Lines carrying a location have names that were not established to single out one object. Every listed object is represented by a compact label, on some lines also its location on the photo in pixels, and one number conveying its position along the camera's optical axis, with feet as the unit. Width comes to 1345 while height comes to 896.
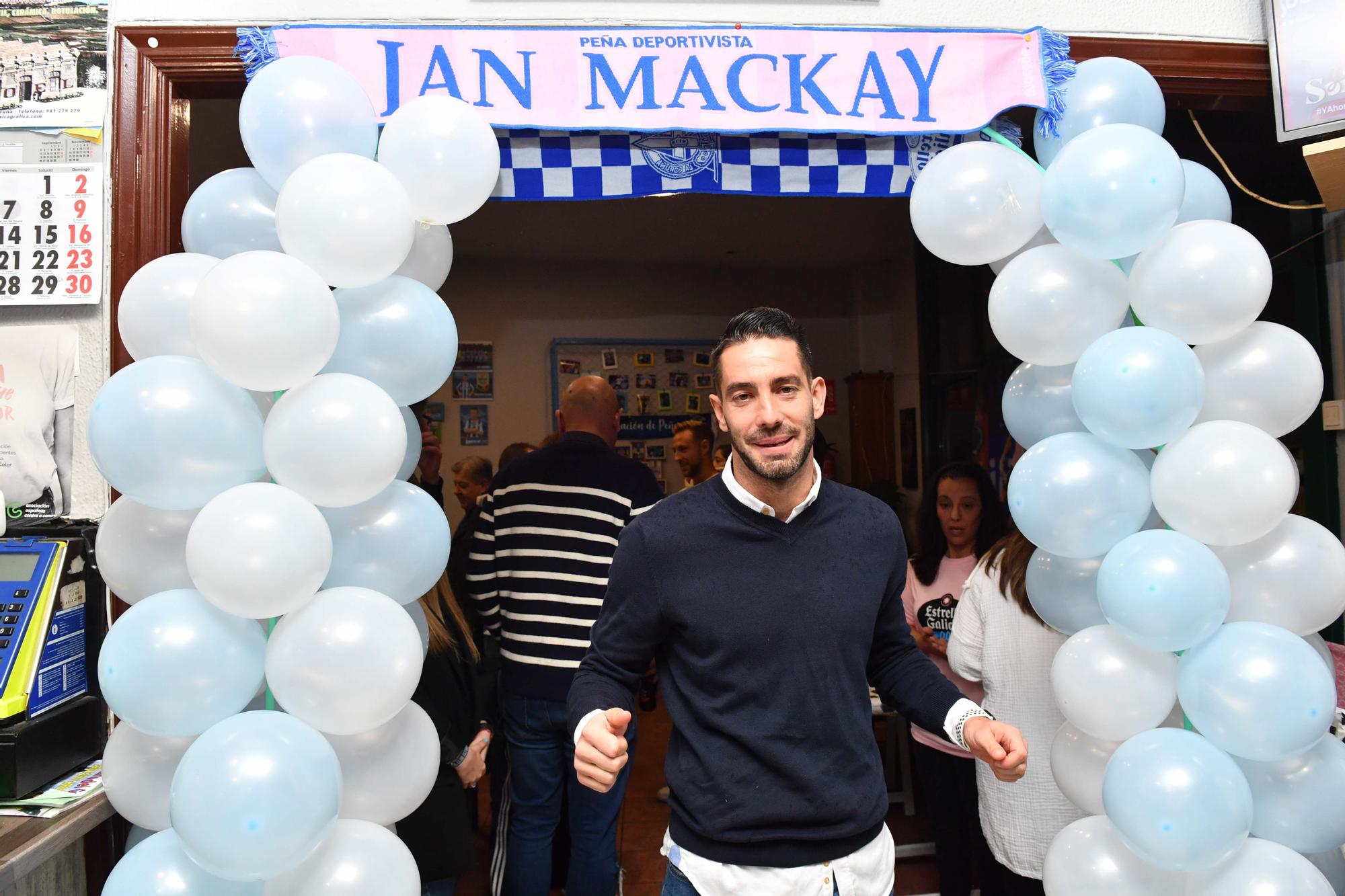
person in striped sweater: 8.49
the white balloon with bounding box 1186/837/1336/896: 5.20
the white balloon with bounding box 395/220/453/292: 5.95
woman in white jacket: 6.95
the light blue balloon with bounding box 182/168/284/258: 5.53
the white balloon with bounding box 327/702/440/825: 5.21
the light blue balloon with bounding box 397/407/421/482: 6.22
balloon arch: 4.67
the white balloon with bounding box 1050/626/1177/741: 5.53
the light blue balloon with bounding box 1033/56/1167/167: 6.38
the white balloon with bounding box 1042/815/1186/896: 5.48
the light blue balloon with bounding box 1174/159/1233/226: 6.28
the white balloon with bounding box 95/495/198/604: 5.09
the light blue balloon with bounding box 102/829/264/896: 4.65
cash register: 5.10
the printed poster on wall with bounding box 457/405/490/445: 19.93
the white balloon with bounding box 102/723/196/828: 4.98
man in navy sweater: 4.68
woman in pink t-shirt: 8.50
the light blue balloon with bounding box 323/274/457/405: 5.34
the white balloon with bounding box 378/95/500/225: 5.45
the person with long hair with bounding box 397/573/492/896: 6.62
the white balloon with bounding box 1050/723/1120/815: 5.82
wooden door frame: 6.45
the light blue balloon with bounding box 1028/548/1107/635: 5.97
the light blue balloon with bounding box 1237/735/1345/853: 5.38
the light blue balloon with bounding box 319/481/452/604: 5.30
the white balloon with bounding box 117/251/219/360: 5.23
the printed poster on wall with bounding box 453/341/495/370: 19.95
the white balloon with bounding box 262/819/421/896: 4.81
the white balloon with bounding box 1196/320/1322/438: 5.67
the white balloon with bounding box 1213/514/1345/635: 5.53
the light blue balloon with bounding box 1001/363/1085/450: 6.19
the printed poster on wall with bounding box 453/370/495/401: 19.92
